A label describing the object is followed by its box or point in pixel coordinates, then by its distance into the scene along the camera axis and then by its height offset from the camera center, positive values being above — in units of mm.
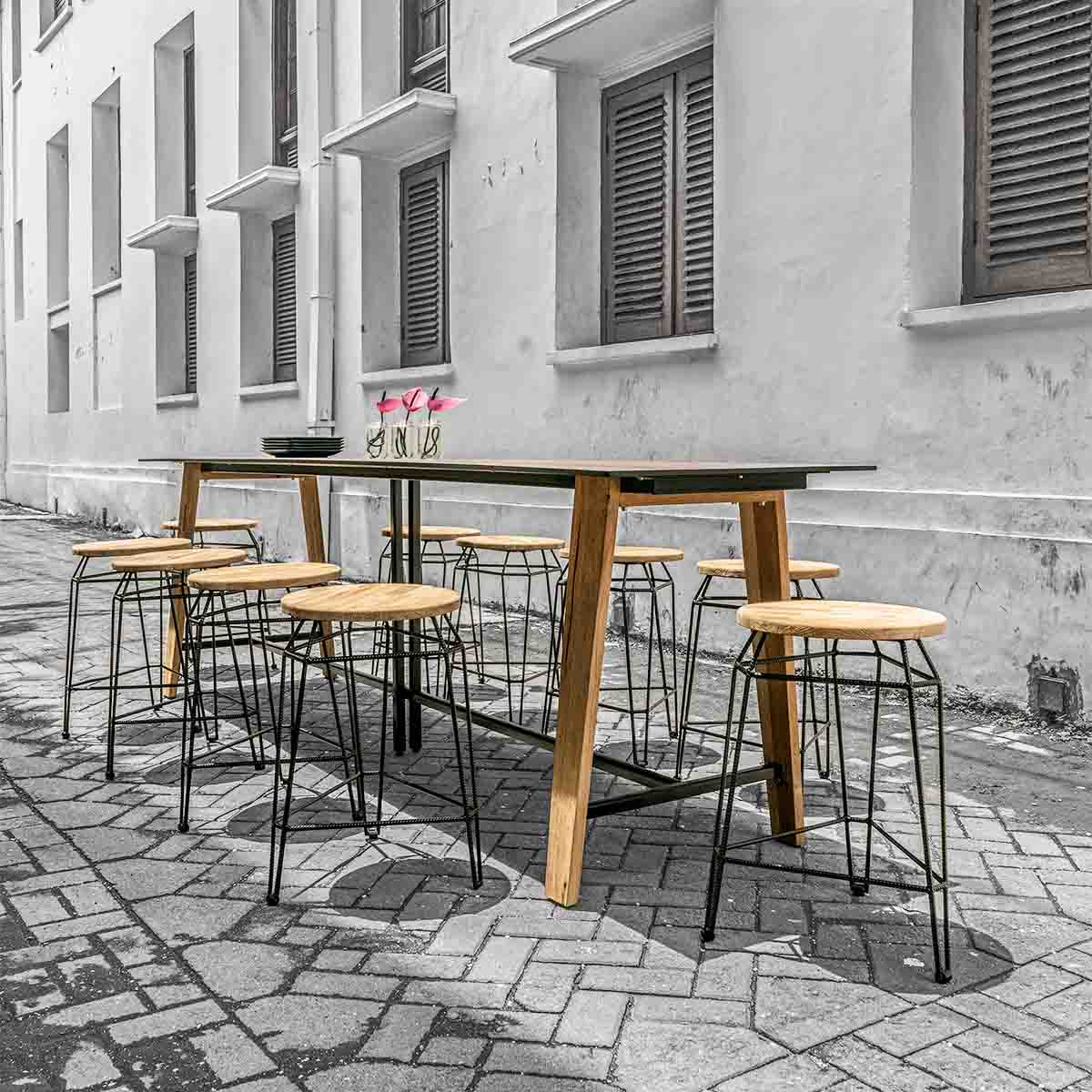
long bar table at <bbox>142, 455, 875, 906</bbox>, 3135 -310
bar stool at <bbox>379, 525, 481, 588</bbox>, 6070 -272
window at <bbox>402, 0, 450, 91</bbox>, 10258 +3806
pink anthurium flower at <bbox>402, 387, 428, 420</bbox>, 4949 +329
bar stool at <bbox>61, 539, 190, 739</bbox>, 5102 -309
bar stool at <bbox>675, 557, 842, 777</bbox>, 4332 -422
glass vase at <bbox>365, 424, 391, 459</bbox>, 5059 +170
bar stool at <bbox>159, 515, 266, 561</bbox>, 6633 -258
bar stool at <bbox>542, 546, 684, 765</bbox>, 4648 -878
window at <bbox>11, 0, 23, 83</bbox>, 21500 +7896
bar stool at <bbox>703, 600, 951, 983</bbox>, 2748 -453
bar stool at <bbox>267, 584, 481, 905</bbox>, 3213 -449
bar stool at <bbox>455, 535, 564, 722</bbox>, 5391 -745
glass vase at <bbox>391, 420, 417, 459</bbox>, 4934 +166
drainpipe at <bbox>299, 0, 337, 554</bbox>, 10906 +2301
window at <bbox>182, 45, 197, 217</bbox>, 15219 +4385
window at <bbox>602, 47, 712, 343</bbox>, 7434 +1790
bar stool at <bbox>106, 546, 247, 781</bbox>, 4645 -361
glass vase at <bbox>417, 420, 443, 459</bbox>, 4879 +164
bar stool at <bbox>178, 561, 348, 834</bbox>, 3912 -453
